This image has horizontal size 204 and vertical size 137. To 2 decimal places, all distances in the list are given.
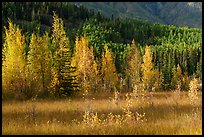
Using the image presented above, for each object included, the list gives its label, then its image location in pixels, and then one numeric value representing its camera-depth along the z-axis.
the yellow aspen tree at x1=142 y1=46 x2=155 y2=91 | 65.75
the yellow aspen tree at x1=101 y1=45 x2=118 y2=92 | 65.50
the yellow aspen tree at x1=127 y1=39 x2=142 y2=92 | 68.54
